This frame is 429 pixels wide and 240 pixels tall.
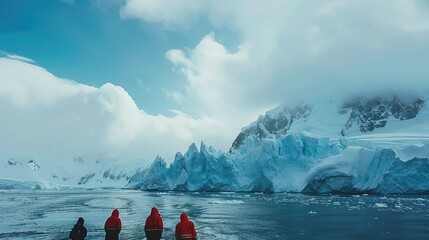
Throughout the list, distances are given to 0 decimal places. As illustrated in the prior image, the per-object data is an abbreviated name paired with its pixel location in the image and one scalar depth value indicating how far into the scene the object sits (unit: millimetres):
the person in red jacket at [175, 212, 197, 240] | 9539
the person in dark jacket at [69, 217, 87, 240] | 10875
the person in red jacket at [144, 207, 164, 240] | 11117
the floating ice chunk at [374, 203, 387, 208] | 34584
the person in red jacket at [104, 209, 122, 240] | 11211
